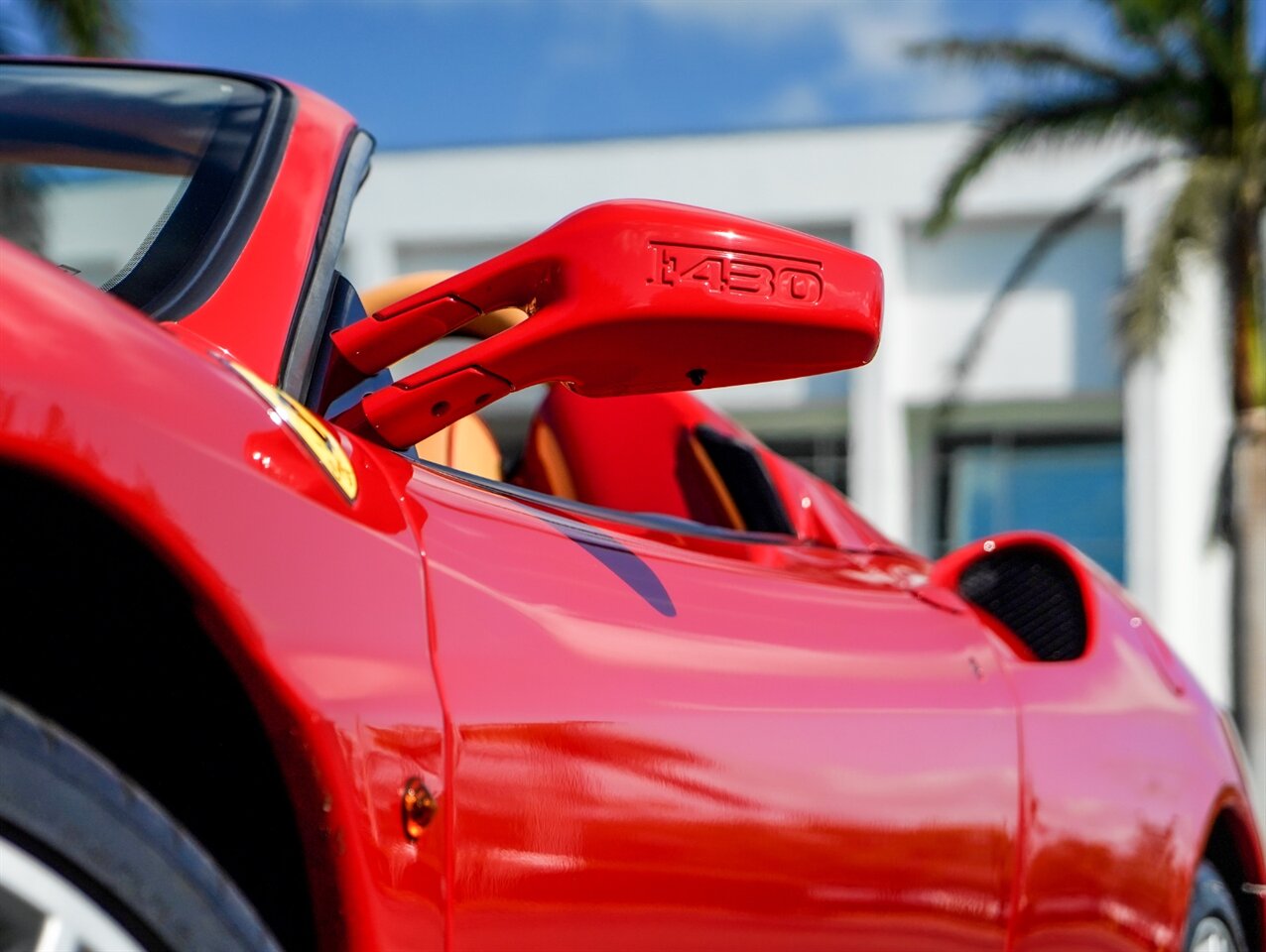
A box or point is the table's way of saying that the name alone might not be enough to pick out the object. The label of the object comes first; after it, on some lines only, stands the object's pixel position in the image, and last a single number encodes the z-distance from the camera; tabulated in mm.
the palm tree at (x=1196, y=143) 11438
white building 22641
